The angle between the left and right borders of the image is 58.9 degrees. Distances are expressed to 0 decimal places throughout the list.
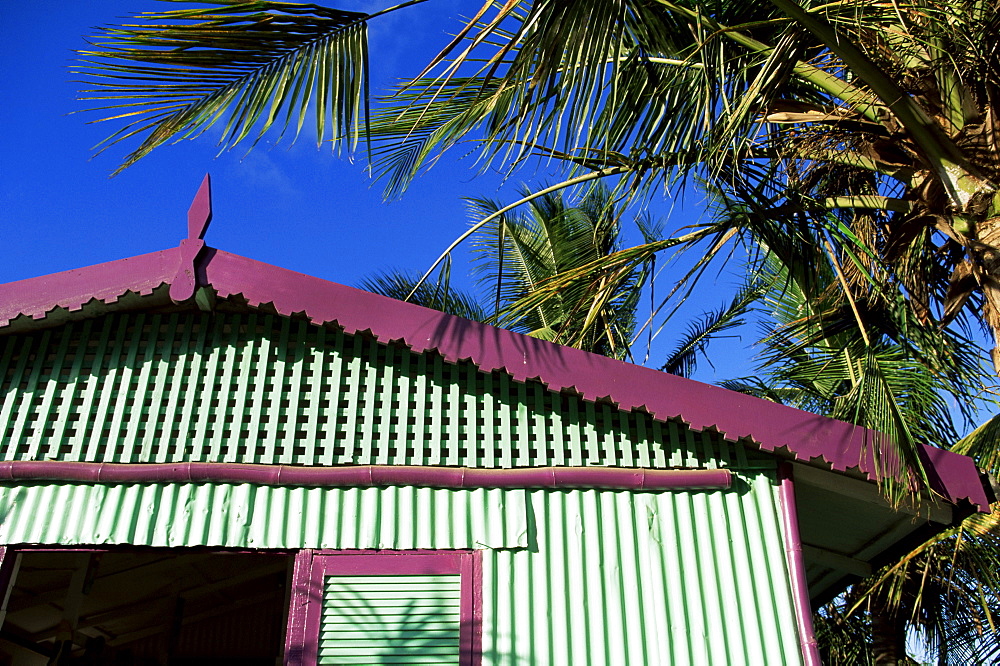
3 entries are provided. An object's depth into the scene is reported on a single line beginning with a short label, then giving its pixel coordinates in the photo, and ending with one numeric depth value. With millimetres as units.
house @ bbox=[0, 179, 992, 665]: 5320
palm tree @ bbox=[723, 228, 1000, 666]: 6847
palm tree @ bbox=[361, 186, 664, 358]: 14016
